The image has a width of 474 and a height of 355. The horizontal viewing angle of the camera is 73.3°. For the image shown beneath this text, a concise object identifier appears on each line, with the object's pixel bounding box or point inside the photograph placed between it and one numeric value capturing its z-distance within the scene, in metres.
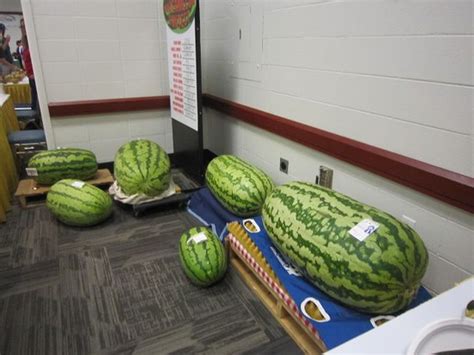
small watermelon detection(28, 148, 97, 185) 2.76
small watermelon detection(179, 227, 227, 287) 1.82
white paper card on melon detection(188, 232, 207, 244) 1.90
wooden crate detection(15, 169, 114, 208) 2.78
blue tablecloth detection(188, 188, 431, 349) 1.31
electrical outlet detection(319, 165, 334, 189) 1.95
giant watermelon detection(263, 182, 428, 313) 1.25
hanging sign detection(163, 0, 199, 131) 2.55
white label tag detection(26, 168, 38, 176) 2.77
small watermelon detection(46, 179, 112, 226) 2.39
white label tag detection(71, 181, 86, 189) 2.48
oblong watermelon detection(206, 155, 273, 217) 2.12
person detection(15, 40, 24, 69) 8.18
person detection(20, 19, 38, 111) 4.00
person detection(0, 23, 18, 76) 6.52
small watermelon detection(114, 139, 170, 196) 2.50
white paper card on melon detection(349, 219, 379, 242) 1.32
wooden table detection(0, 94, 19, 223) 2.66
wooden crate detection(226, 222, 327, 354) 1.46
